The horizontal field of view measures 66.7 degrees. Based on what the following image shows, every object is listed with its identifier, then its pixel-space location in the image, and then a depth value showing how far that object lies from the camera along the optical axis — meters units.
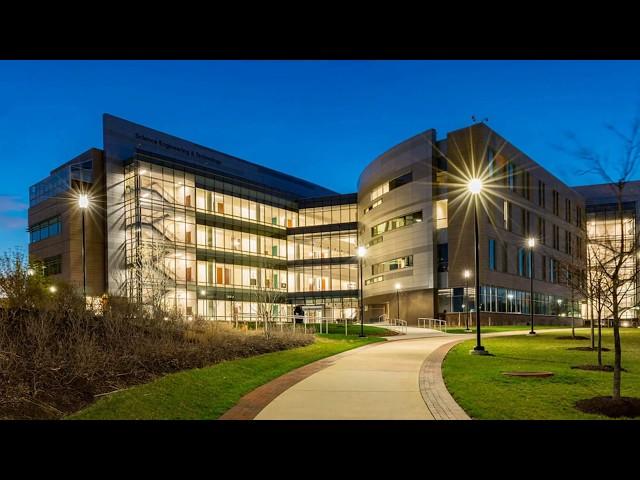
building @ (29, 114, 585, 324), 51.38
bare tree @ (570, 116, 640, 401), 8.89
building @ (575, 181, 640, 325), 80.56
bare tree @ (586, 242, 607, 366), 11.67
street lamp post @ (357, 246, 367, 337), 30.80
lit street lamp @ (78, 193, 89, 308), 24.45
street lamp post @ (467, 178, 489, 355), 17.52
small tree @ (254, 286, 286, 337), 20.49
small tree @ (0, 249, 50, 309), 20.05
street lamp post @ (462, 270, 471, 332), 53.20
